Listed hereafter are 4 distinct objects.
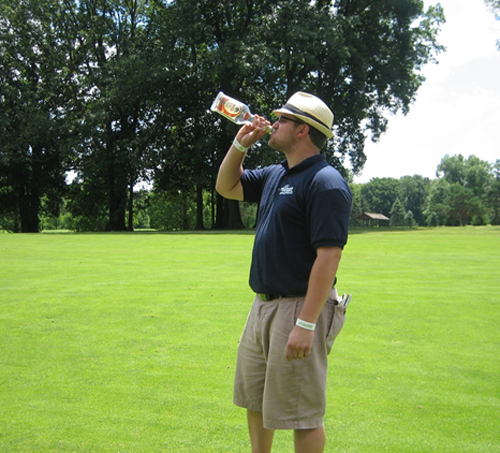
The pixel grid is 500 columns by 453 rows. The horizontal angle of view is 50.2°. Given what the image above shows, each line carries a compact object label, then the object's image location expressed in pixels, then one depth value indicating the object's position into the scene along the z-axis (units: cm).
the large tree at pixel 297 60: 3369
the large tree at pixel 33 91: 3962
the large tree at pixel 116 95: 3678
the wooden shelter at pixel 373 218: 12651
